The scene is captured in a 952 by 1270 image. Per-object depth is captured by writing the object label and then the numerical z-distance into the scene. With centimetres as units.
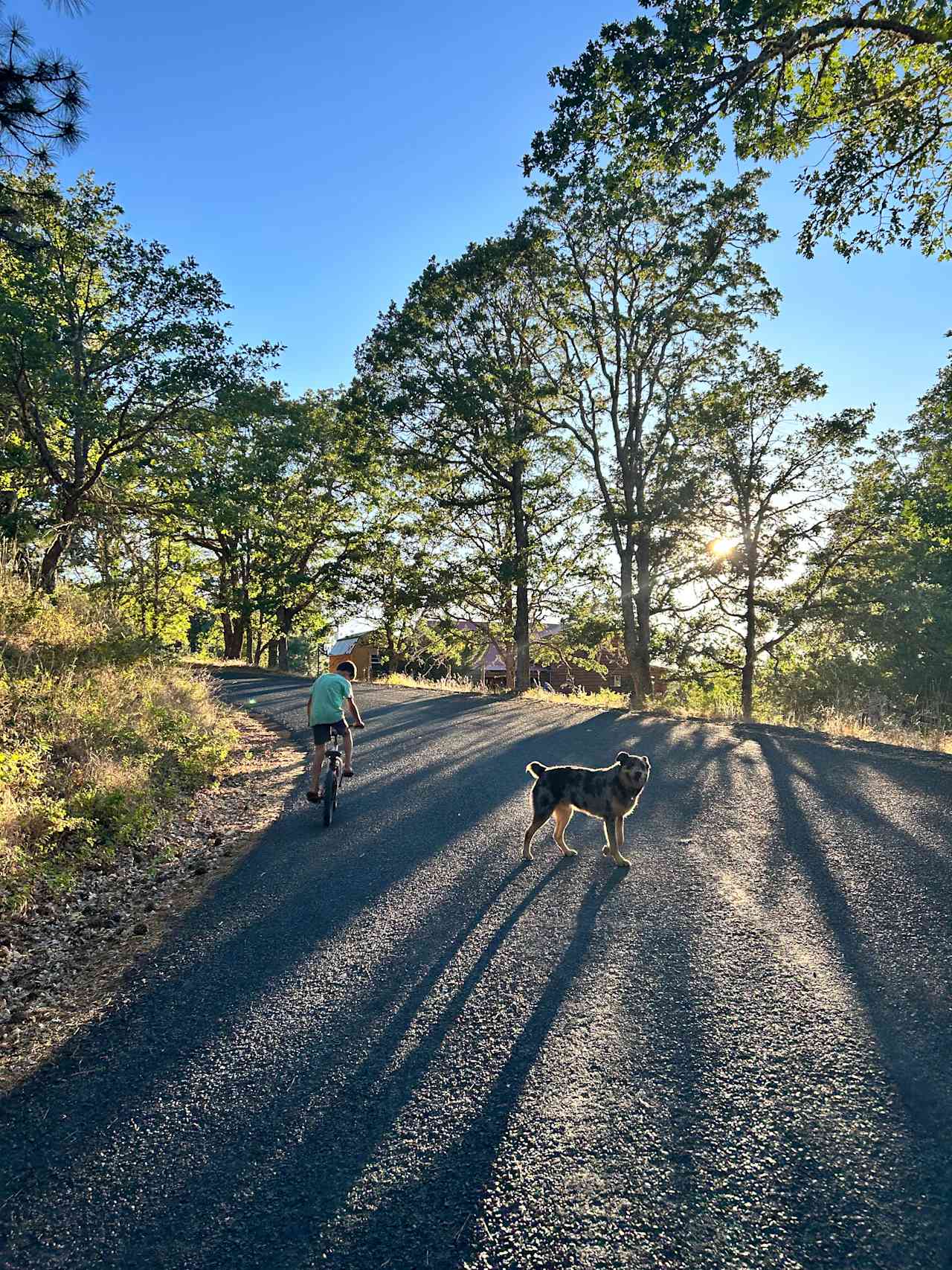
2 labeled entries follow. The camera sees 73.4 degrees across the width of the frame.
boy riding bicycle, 765
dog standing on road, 554
